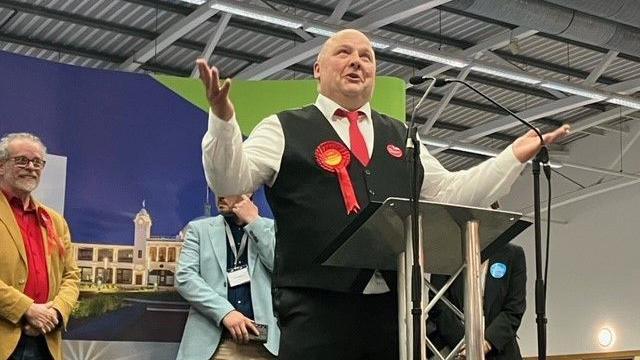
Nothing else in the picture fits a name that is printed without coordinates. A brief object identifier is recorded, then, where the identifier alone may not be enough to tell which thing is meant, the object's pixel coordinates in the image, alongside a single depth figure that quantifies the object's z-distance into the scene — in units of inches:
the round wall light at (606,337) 622.5
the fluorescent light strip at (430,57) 406.1
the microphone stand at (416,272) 87.2
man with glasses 157.9
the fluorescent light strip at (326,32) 376.5
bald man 93.4
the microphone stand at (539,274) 98.3
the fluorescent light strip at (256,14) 356.2
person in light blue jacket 179.8
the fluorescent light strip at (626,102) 497.7
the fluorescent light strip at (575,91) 468.4
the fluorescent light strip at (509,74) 446.9
